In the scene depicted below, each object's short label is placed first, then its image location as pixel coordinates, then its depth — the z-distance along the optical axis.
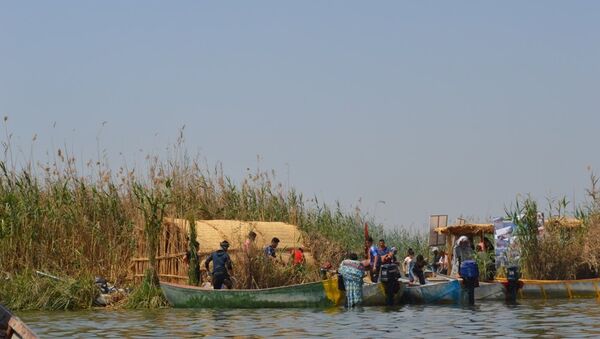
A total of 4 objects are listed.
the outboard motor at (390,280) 24.78
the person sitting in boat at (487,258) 28.81
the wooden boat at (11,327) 12.65
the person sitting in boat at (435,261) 33.38
